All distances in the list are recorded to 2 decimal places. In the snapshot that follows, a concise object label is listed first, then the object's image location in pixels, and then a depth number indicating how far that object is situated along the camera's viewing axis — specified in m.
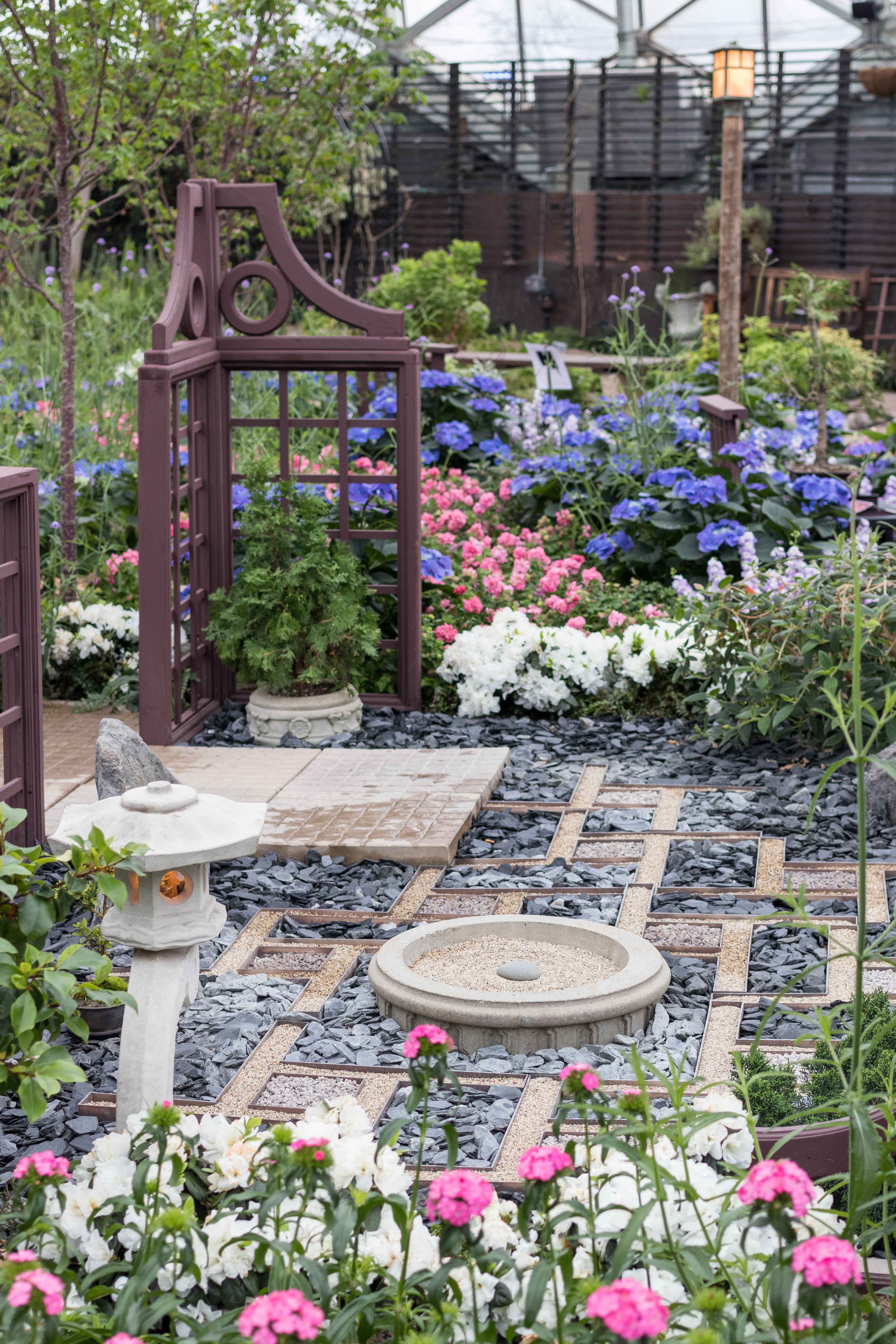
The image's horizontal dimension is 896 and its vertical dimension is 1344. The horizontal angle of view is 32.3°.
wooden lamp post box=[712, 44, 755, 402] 8.07
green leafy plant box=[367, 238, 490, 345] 10.95
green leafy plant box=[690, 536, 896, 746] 4.40
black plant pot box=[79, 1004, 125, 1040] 3.00
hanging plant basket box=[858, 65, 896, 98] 16.53
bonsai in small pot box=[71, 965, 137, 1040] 2.15
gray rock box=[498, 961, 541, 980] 3.04
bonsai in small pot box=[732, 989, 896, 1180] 2.23
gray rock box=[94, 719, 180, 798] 3.38
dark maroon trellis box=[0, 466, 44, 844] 3.75
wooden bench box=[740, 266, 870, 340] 15.77
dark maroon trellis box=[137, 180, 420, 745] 5.15
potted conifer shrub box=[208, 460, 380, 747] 4.98
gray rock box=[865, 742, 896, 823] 4.10
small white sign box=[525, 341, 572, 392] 7.61
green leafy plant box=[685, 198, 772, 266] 16.19
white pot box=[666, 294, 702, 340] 16.20
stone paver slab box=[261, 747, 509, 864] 3.98
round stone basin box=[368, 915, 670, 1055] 2.83
